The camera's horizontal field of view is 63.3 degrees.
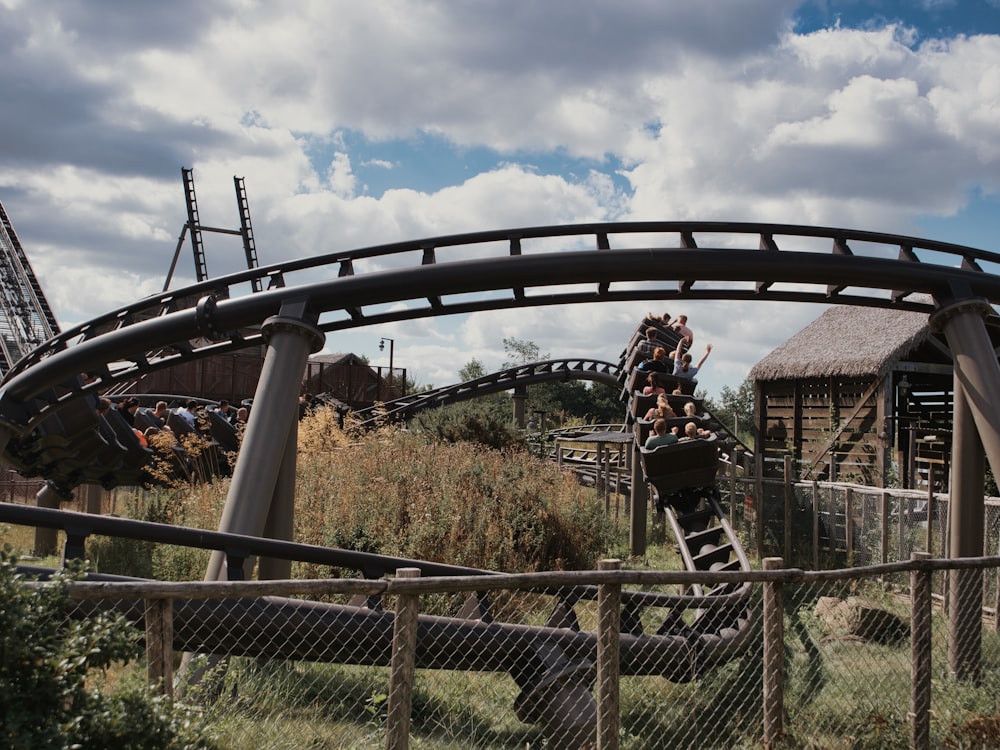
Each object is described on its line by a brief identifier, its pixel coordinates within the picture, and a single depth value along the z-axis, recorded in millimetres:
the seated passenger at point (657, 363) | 12168
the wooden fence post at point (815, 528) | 11875
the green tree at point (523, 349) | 54500
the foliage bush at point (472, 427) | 16516
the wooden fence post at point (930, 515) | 9367
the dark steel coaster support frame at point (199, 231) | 35500
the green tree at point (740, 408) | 59406
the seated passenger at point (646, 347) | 13258
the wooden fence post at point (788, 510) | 12383
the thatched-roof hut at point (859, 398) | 17078
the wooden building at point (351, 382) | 29100
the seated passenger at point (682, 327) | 14250
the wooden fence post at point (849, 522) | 11375
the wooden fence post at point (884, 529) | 10320
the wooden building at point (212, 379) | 26688
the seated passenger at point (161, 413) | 13812
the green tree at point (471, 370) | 58562
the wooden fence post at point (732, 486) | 12882
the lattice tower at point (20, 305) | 21766
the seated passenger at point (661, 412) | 10328
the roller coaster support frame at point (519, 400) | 24547
